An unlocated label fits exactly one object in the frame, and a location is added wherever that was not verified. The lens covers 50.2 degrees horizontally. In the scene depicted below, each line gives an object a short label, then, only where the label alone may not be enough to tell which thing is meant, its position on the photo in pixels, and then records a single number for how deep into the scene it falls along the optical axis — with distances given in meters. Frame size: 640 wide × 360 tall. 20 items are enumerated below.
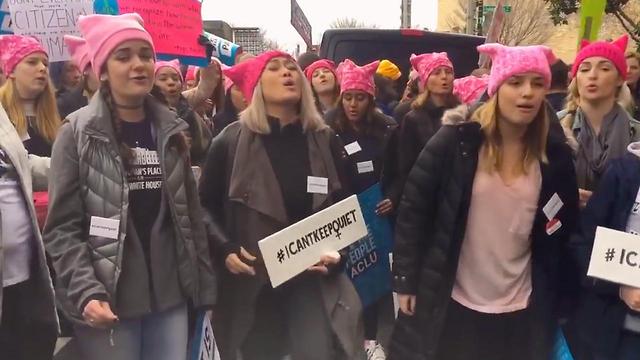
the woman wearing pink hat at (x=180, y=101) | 5.13
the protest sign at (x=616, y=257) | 2.71
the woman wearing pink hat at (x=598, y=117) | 3.79
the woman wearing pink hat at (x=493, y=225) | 3.00
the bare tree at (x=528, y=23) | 36.81
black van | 7.87
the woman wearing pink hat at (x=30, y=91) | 4.36
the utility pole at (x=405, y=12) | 27.75
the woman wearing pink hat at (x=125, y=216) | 2.68
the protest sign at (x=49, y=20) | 4.57
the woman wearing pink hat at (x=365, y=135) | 4.98
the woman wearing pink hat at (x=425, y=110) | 4.96
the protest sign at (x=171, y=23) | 4.87
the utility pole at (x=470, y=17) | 21.19
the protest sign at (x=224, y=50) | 8.81
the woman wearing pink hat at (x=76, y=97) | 5.70
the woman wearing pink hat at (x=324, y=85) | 6.11
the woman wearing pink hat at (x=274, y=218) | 3.27
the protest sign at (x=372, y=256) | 4.61
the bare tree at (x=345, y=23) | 55.16
